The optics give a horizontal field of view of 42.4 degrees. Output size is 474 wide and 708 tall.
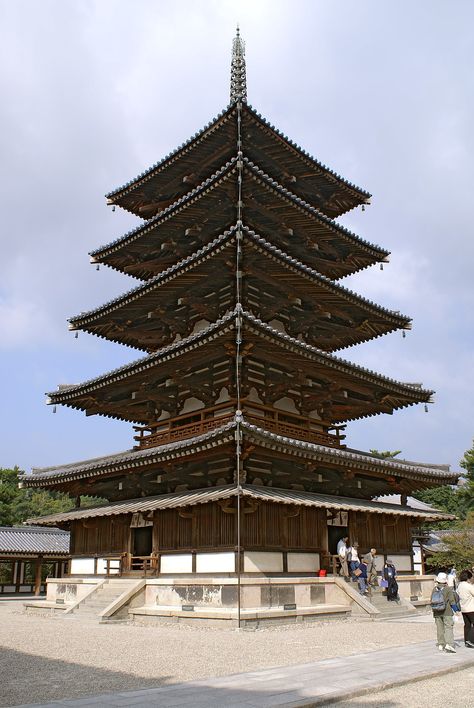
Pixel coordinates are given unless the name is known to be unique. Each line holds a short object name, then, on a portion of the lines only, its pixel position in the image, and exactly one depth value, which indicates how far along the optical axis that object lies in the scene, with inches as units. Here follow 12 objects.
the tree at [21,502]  2107.5
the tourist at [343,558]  817.4
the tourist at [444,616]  478.0
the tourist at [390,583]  842.2
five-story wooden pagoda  776.9
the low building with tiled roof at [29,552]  1476.4
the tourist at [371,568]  844.6
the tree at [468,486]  2345.0
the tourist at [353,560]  820.0
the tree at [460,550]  1585.9
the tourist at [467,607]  494.9
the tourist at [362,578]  803.4
